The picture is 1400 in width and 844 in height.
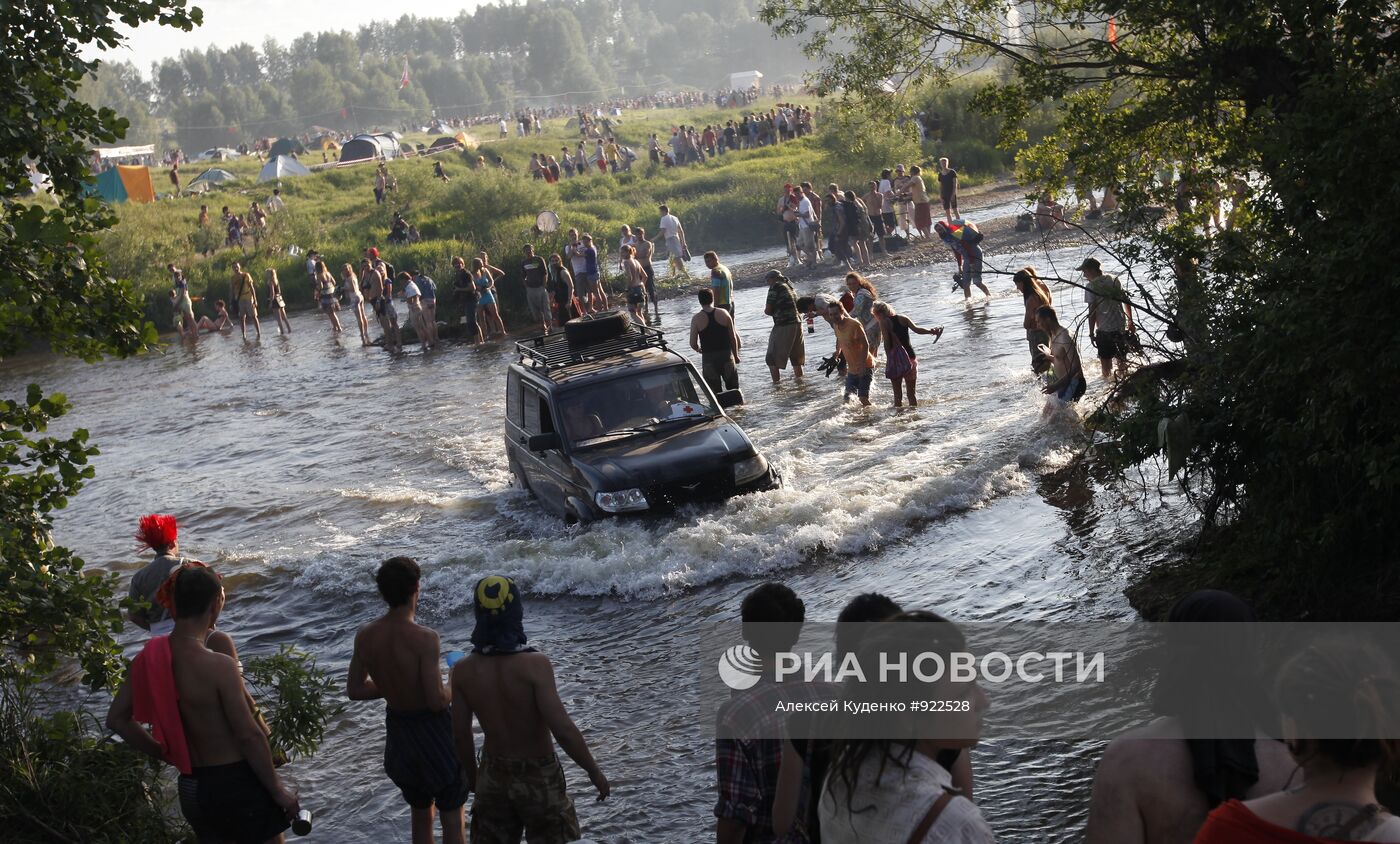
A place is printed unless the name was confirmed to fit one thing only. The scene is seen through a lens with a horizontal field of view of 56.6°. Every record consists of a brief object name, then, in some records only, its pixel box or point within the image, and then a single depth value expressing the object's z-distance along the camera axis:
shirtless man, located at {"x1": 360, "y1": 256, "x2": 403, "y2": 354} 29.06
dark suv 11.63
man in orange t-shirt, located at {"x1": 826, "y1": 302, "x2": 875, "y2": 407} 16.30
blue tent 59.69
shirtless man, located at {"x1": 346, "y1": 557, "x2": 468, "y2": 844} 5.78
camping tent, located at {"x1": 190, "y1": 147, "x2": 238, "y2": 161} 90.56
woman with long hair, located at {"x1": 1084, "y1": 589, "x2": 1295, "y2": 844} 3.20
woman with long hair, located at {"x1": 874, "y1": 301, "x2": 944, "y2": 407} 15.87
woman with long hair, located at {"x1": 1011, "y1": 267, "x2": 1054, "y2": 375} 15.03
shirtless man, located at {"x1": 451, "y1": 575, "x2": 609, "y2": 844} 5.27
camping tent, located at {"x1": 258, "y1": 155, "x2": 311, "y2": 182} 69.19
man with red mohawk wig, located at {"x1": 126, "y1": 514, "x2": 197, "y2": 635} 8.05
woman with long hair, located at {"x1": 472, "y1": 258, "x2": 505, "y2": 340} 28.24
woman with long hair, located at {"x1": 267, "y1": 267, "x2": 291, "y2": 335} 35.53
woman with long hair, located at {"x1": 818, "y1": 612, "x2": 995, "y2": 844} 3.14
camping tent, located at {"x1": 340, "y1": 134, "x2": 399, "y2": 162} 79.62
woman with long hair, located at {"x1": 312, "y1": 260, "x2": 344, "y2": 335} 33.88
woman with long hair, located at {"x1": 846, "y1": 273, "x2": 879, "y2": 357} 17.66
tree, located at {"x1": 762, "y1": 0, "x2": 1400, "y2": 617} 6.75
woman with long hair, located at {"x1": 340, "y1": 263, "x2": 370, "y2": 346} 32.16
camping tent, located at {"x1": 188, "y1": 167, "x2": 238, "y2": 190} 68.69
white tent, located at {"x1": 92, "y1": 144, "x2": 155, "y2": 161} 80.44
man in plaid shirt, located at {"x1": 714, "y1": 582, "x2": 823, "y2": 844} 4.27
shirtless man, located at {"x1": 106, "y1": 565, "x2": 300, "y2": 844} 5.47
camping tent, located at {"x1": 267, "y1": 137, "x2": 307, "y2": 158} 82.56
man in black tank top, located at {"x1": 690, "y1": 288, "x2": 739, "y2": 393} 16.81
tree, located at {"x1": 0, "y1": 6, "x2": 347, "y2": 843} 6.21
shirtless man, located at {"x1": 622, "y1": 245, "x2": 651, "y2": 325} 26.52
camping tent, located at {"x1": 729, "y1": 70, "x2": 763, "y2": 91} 126.75
